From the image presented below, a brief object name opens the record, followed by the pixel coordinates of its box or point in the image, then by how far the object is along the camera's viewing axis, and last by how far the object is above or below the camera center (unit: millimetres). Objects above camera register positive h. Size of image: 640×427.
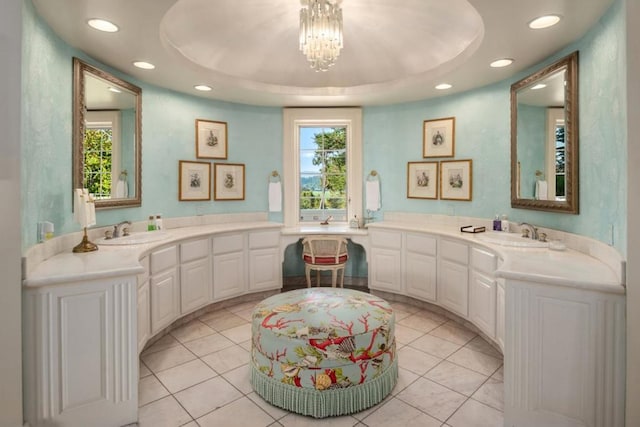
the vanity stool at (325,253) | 4207 -550
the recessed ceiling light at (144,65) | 3158 +1247
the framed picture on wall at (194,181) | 4129 +296
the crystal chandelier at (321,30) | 2686 +1316
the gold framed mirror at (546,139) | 2627 +552
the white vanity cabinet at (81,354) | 1811 -780
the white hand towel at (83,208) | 2510 -15
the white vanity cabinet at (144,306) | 2707 -777
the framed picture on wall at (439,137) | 4180 +822
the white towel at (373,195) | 4738 +148
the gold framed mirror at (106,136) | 2777 +592
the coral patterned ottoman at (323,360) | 2121 -926
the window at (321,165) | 4801 +554
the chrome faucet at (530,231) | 2977 -209
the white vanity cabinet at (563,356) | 1704 -746
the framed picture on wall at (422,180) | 4375 +325
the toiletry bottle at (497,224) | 3507 -175
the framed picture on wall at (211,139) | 4281 +810
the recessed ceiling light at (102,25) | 2366 +1212
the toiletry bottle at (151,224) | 3637 -183
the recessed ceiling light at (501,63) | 3064 +1241
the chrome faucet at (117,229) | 3132 -200
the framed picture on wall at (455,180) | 4031 +306
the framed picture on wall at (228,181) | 4461 +313
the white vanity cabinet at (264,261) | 4246 -655
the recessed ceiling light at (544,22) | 2309 +1210
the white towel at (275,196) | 4758 +133
